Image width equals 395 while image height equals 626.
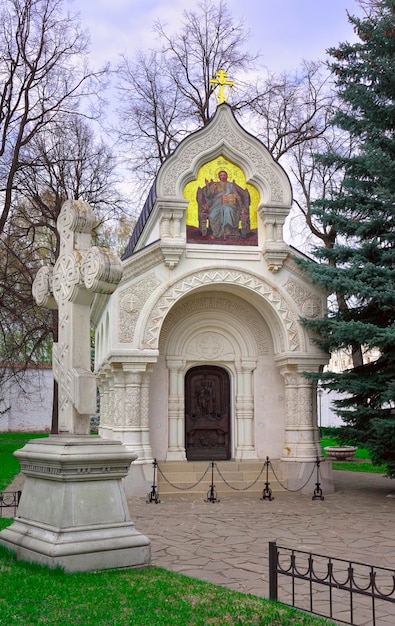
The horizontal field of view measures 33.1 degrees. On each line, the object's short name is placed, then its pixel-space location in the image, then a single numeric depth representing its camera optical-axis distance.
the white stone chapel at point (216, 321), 14.29
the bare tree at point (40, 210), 19.42
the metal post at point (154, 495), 12.89
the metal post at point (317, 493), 13.50
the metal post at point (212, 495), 13.05
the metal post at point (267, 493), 13.45
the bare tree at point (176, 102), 24.75
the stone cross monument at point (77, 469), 6.21
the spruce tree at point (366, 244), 13.20
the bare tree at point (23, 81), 17.59
